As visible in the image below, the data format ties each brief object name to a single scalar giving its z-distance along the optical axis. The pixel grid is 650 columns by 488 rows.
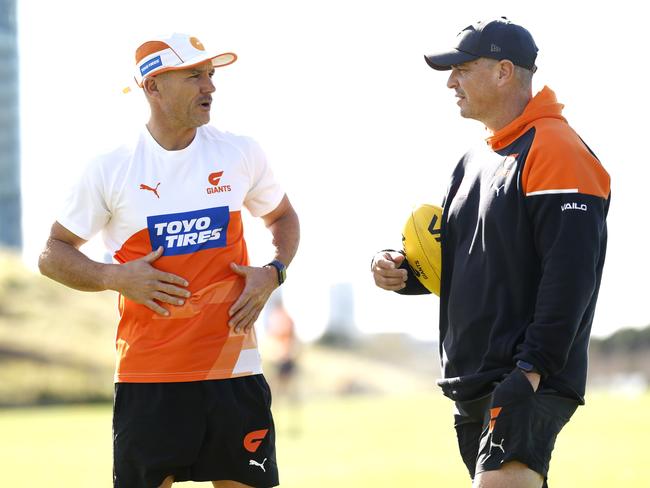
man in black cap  8.55
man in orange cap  9.87
